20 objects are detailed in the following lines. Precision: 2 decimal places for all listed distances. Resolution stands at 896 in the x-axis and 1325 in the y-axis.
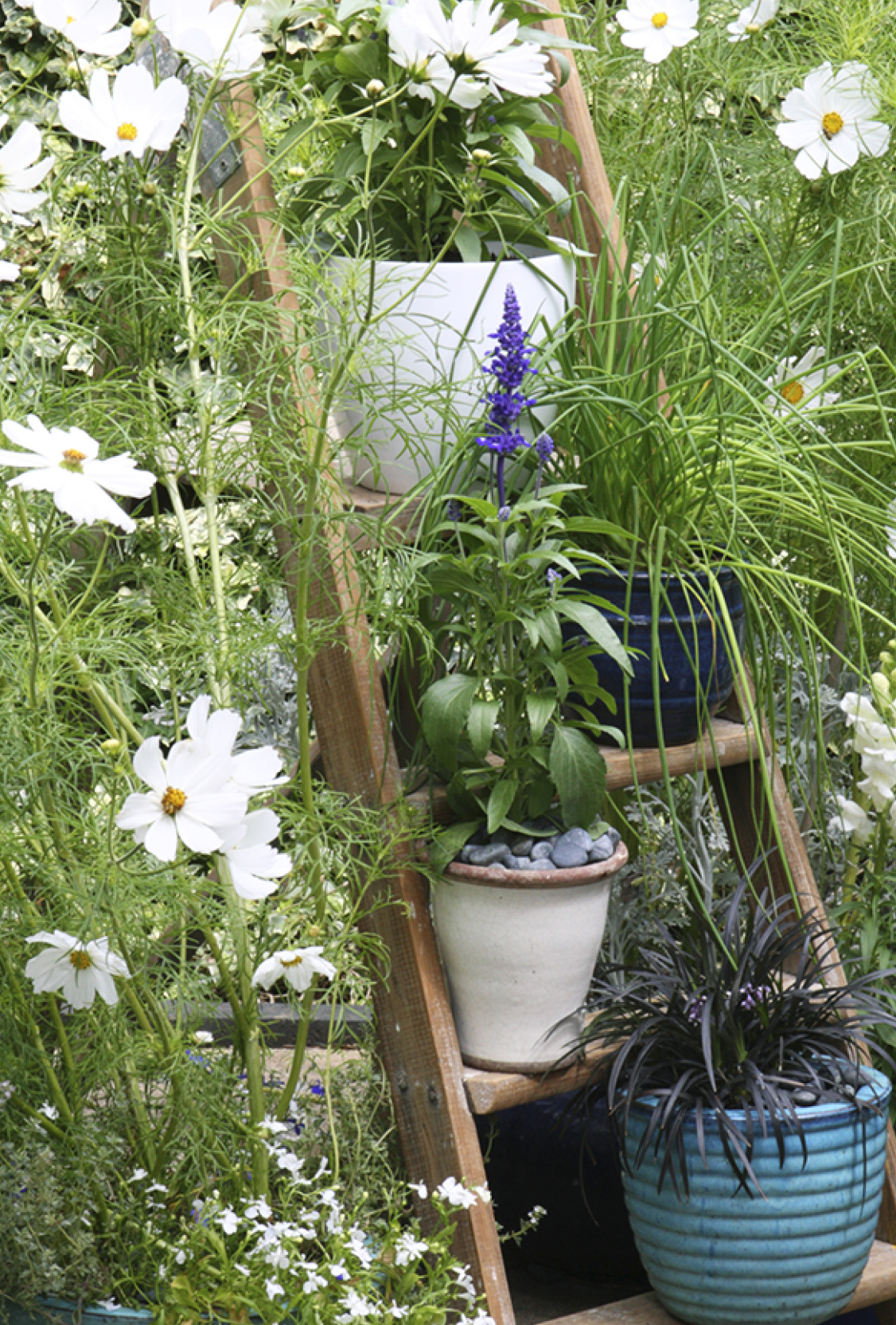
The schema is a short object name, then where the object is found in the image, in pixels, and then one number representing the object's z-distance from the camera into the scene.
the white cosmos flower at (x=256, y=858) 2.46
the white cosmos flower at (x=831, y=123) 3.06
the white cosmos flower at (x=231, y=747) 2.42
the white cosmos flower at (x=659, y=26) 3.04
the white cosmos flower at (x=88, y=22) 2.58
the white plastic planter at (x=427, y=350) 2.72
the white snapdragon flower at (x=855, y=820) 3.02
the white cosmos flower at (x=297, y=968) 2.59
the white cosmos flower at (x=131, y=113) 2.54
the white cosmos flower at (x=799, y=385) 2.83
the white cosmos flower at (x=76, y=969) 2.53
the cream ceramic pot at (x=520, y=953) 2.70
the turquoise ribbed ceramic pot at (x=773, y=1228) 2.68
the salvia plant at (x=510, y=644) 2.67
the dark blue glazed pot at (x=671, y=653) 2.78
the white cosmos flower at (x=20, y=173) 2.57
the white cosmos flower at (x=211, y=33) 2.60
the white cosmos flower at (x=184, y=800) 2.40
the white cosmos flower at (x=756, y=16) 3.12
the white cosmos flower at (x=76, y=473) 2.33
